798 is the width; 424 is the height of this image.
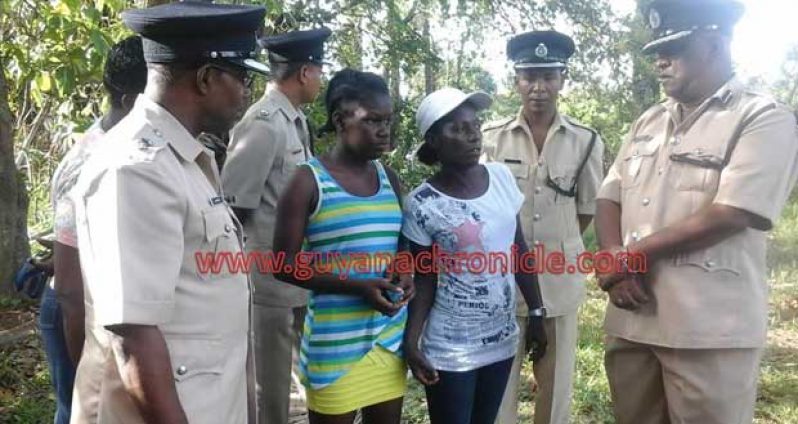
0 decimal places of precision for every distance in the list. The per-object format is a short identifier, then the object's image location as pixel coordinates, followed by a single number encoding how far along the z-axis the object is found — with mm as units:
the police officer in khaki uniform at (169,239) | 1353
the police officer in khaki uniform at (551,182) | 2947
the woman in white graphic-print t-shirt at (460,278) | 2312
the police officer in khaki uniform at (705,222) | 2088
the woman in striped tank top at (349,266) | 2201
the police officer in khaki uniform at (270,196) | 2705
